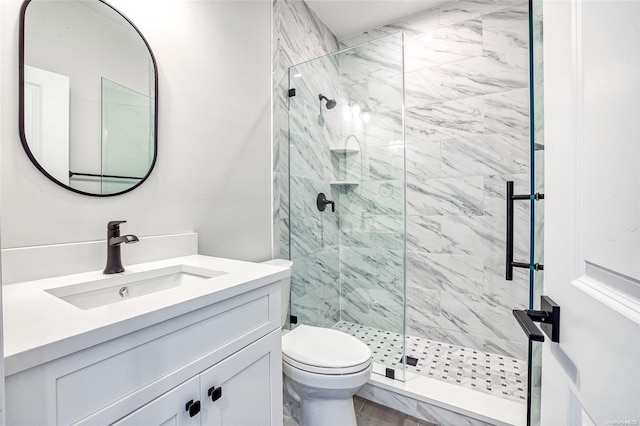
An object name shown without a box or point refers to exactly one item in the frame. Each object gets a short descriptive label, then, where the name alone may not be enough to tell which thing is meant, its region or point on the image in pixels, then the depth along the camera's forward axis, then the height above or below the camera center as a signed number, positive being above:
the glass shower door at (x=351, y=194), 1.98 +0.14
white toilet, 1.27 -0.74
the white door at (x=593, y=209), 0.32 +0.01
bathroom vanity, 0.49 -0.30
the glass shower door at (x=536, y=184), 0.67 +0.07
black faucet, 0.96 -0.12
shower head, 2.26 +0.89
